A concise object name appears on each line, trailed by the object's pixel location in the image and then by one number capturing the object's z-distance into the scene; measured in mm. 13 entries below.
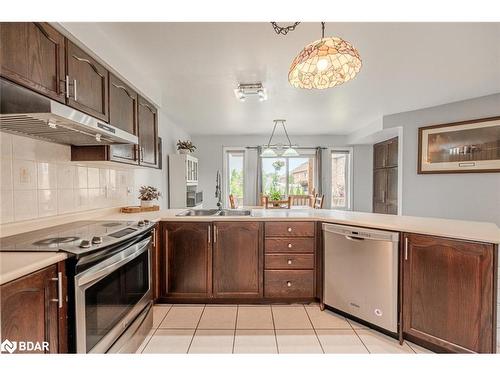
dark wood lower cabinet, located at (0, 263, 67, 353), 858
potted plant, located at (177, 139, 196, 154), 4515
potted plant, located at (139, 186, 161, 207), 2882
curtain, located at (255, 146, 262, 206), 6020
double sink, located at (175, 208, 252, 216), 2635
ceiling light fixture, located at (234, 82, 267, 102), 2766
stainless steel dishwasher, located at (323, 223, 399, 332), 1776
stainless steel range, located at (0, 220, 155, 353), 1094
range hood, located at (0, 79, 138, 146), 1182
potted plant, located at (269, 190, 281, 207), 4121
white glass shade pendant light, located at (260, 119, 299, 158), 4461
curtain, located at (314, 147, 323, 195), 6004
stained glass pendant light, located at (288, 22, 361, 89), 1296
